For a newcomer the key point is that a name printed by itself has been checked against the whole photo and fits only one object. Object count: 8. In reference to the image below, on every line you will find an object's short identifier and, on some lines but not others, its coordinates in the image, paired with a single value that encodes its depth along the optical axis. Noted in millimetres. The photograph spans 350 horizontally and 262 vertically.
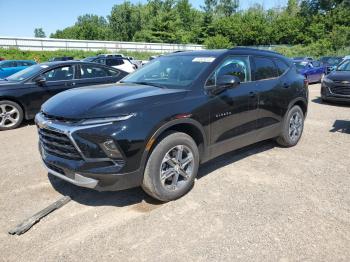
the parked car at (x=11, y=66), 15602
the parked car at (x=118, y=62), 19984
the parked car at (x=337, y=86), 10906
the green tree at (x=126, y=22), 86188
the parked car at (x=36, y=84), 8055
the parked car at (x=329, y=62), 20522
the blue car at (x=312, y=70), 17750
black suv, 3502
